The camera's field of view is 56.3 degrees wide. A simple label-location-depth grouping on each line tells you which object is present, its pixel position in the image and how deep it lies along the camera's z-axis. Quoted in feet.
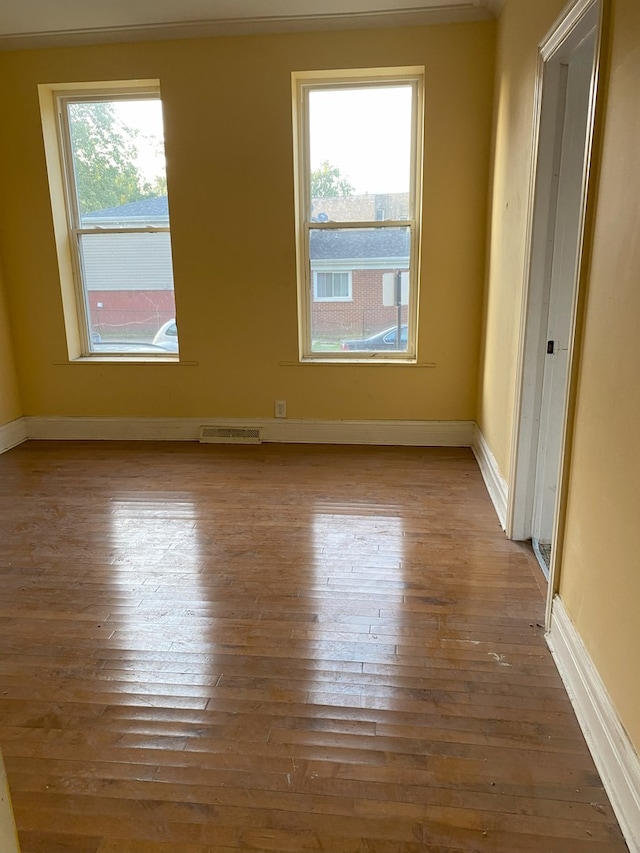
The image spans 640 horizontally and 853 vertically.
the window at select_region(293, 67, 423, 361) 13.34
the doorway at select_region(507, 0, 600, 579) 7.82
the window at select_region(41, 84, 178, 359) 13.99
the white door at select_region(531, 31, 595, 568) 7.85
